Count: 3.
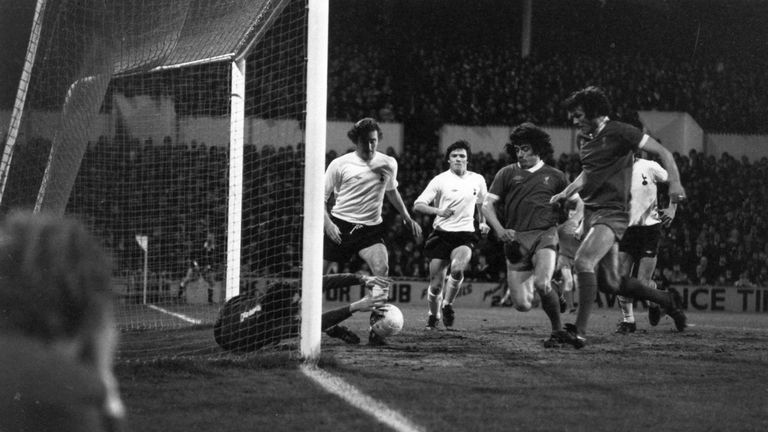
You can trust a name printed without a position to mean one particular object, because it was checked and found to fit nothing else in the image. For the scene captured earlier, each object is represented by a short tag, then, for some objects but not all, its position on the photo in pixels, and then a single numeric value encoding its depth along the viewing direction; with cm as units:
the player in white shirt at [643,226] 1139
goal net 832
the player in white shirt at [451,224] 1109
